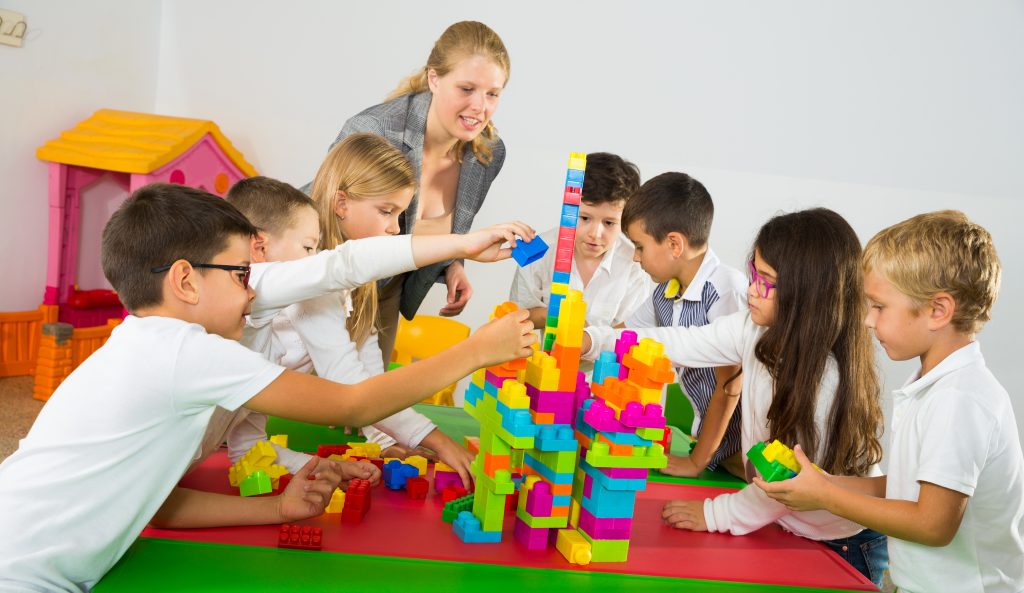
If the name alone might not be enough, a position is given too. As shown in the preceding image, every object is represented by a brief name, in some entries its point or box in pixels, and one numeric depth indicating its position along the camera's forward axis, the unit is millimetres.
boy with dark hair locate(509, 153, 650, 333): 2299
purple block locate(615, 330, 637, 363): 1283
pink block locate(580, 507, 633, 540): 1240
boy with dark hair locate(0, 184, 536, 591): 1104
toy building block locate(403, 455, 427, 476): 1554
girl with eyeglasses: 1486
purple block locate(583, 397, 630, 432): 1202
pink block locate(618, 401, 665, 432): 1186
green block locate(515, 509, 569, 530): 1255
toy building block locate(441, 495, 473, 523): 1345
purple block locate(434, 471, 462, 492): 1508
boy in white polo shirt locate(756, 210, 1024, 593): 1229
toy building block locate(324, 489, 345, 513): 1346
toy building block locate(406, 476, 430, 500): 1441
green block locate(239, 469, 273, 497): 1384
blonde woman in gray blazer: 2266
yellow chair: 3141
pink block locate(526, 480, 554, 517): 1241
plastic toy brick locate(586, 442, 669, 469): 1195
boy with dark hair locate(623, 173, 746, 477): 2113
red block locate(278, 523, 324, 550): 1211
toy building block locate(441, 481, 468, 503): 1439
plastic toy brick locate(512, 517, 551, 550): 1262
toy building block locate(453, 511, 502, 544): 1271
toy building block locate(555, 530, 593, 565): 1225
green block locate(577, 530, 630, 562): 1248
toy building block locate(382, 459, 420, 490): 1477
